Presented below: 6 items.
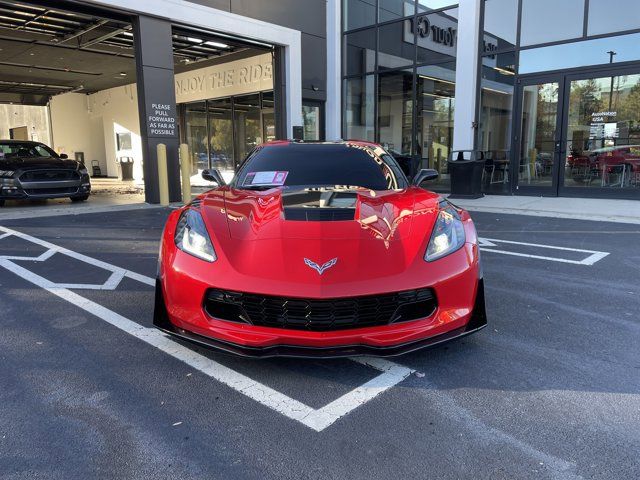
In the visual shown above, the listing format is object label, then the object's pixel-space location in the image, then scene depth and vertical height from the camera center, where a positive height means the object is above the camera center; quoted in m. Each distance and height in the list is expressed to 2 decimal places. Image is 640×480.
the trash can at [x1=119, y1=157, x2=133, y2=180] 21.86 -0.06
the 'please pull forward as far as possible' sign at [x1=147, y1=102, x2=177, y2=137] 10.75 +1.09
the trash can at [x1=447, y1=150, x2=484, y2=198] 11.00 -0.26
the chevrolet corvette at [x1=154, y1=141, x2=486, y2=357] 2.37 -0.59
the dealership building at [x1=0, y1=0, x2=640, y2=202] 10.45 +2.56
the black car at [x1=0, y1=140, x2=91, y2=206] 9.80 -0.15
